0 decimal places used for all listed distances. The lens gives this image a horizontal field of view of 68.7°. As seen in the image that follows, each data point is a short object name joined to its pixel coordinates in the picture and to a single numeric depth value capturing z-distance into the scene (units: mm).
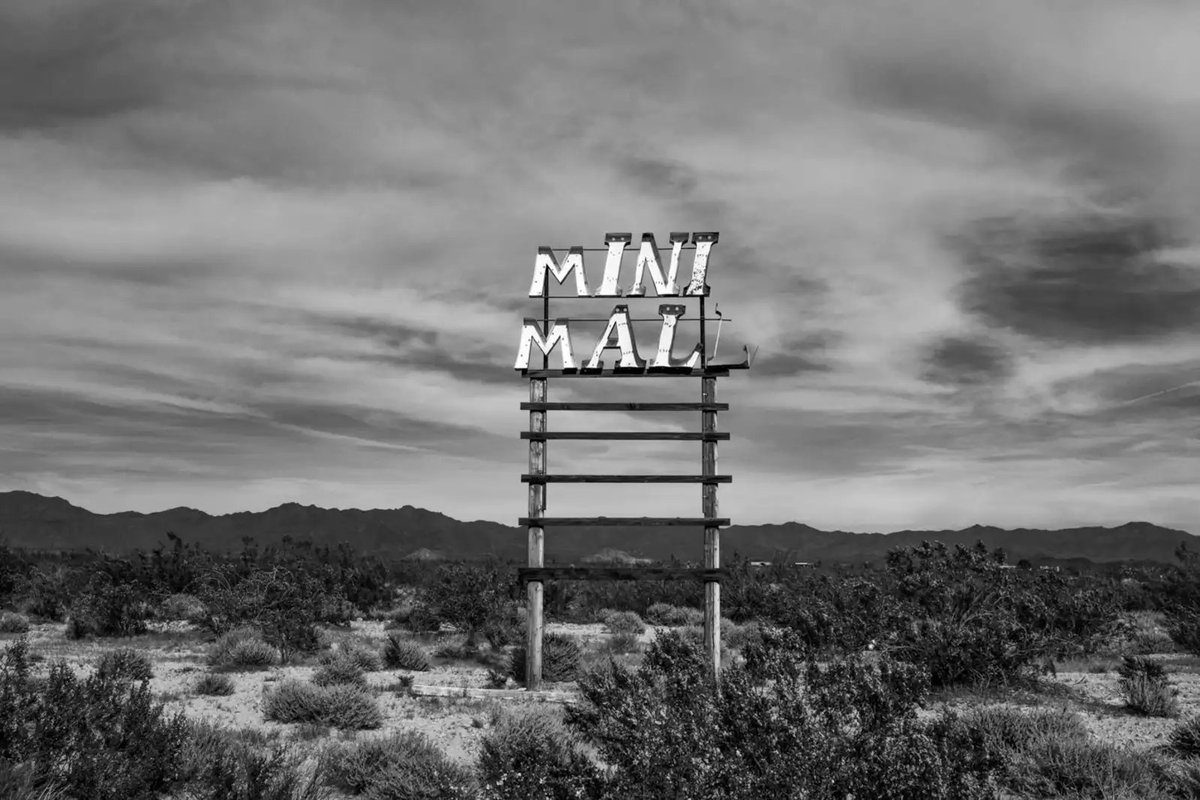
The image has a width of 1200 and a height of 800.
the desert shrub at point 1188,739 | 9500
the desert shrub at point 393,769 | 7945
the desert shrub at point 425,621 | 22344
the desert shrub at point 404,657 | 16344
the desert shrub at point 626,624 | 22969
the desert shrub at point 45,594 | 24312
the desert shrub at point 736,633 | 19234
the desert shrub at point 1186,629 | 18703
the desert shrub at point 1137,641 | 19141
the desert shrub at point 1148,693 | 11578
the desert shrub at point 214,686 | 12953
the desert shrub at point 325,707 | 11172
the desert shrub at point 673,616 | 25234
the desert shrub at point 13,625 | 20891
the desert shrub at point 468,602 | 22031
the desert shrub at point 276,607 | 17625
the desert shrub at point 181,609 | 23375
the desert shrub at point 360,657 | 15633
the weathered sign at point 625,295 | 14992
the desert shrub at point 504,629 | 19553
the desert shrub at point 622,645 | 18438
